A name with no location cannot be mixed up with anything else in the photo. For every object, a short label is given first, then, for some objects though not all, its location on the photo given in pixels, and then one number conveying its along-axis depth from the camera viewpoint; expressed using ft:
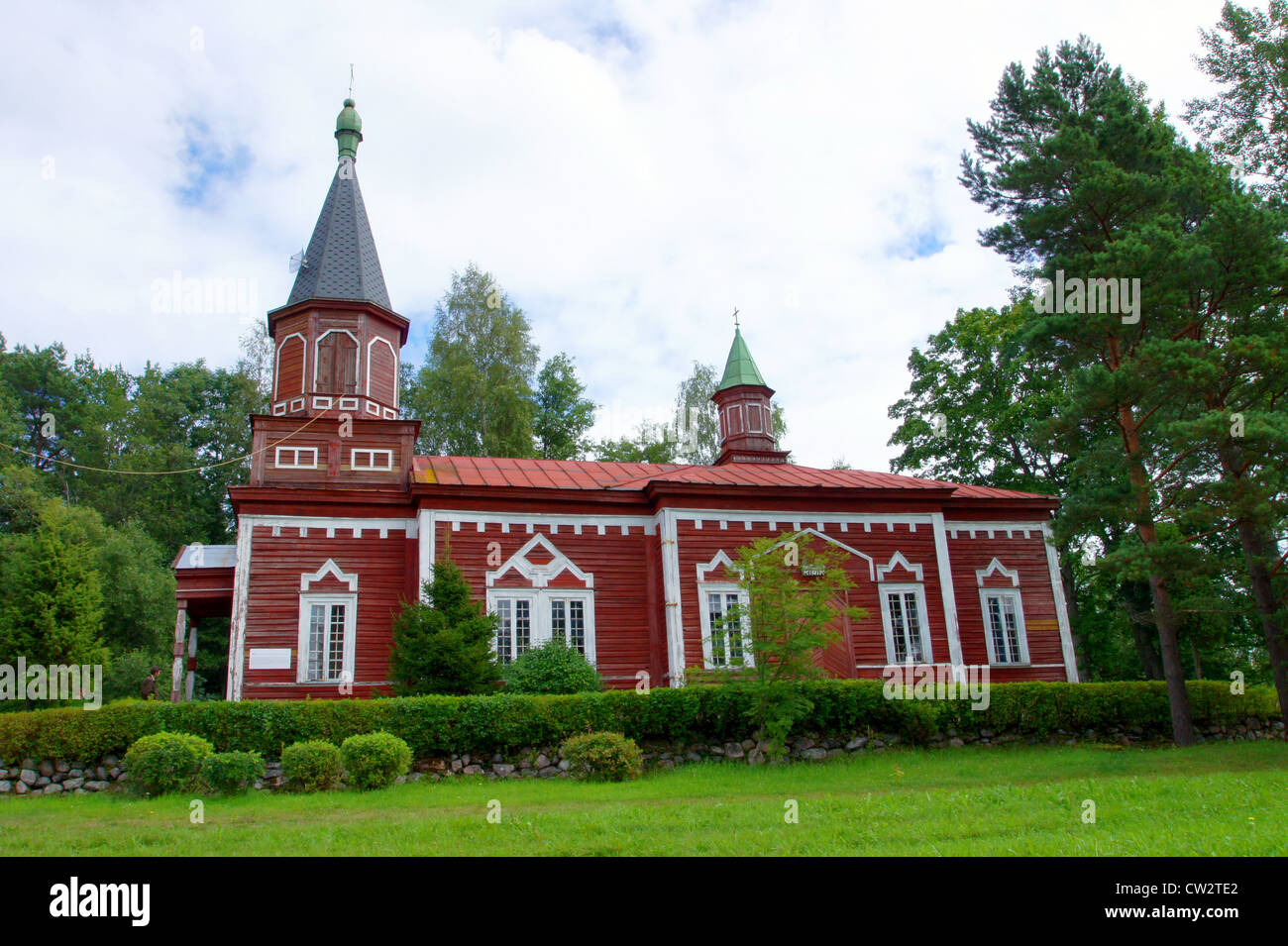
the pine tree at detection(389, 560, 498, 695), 54.75
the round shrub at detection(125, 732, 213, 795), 41.47
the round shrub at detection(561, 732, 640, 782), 46.42
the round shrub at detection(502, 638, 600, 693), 59.72
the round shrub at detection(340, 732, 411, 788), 42.98
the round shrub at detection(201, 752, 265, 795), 41.06
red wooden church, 64.80
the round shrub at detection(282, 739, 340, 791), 42.83
